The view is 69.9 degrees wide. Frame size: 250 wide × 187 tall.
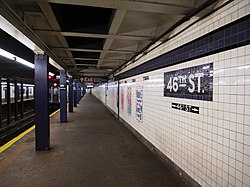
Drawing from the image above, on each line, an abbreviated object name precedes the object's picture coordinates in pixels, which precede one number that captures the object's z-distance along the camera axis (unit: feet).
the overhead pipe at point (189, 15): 7.21
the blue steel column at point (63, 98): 26.25
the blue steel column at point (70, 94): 37.28
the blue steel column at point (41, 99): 14.40
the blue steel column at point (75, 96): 50.16
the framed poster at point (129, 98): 22.49
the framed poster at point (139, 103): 17.87
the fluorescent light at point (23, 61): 19.39
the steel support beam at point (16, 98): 28.17
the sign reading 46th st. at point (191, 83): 7.89
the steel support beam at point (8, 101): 25.90
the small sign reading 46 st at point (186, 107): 8.78
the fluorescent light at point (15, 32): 8.15
